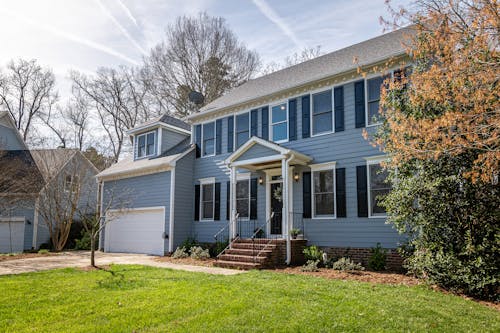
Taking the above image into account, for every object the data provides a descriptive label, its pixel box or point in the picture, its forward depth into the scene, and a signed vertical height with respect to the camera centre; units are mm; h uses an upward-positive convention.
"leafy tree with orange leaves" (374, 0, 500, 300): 5766 +1006
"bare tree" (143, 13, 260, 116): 25766 +10137
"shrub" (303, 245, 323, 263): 10516 -1384
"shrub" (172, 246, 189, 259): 13117 -1800
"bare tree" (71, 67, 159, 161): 27562 +8094
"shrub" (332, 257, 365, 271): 9477 -1573
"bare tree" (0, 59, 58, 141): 27594 +8814
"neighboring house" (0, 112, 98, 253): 18219 +952
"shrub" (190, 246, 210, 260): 12655 -1721
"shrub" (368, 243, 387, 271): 9578 -1411
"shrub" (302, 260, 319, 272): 9664 -1661
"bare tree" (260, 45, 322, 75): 23578 +9887
